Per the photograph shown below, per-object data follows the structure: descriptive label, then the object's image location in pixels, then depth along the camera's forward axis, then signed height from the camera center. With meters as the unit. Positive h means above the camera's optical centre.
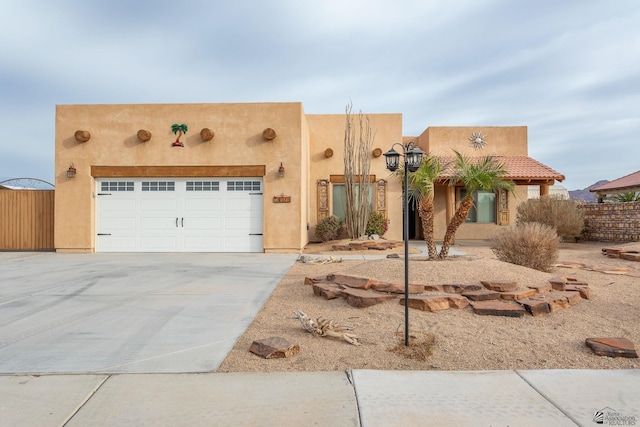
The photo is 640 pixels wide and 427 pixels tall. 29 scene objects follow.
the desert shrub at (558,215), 15.56 -0.07
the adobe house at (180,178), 13.81 +1.31
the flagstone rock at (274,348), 3.96 -1.30
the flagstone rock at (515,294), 5.79 -1.15
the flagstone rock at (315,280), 7.20 -1.15
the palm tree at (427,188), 7.95 +0.51
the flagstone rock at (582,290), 6.36 -1.20
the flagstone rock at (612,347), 3.92 -1.31
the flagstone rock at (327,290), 6.30 -1.18
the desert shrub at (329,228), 16.20 -0.52
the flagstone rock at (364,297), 5.78 -1.19
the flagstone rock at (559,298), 5.58 -1.20
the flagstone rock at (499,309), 5.28 -1.24
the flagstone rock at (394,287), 6.01 -1.09
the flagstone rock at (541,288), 6.15 -1.13
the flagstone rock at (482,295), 5.77 -1.16
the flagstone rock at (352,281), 6.36 -1.07
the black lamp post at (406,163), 4.30 +0.62
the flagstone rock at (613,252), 11.52 -1.13
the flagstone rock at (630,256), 10.77 -1.16
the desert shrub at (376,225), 16.17 -0.41
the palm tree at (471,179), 8.06 +0.69
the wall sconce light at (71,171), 13.86 +1.55
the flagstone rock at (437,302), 5.52 -1.20
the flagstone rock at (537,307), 5.32 -1.23
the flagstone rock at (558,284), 6.39 -1.11
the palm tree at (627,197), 20.76 +0.79
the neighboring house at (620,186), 23.67 +1.58
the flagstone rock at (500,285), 6.00 -1.05
